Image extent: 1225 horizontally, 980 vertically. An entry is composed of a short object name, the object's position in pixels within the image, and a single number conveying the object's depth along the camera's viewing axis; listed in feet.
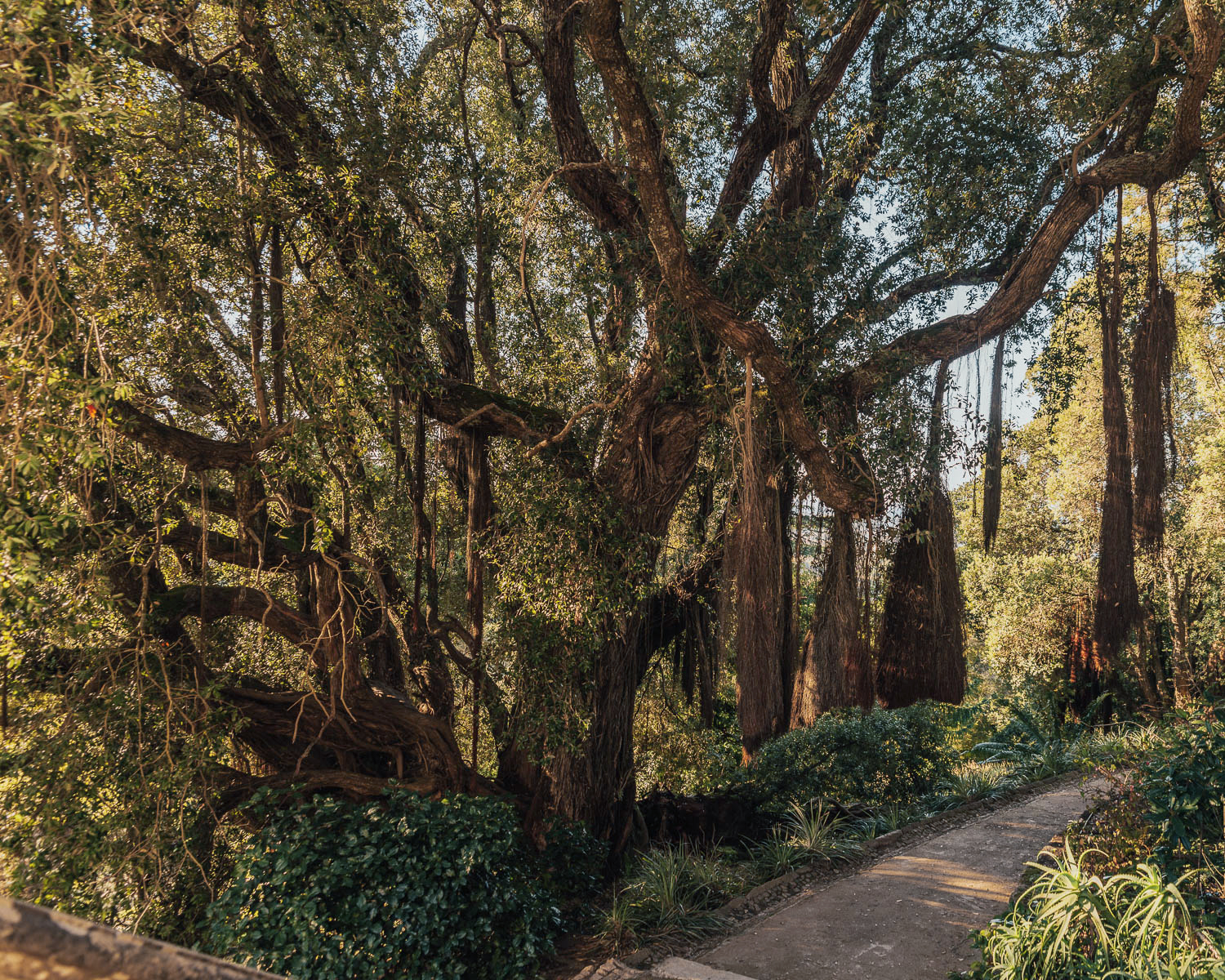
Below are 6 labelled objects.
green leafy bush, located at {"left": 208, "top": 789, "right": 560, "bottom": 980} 16.35
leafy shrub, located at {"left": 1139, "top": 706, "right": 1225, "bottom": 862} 12.94
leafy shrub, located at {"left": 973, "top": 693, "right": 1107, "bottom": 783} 32.53
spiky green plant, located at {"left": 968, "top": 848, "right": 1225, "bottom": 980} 9.90
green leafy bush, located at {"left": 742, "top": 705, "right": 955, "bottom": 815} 27.37
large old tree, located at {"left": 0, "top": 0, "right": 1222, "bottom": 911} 16.40
